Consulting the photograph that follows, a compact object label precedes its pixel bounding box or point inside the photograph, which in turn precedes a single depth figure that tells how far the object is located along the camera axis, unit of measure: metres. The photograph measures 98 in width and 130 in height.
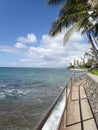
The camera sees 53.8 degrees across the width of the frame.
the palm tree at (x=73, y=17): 6.21
